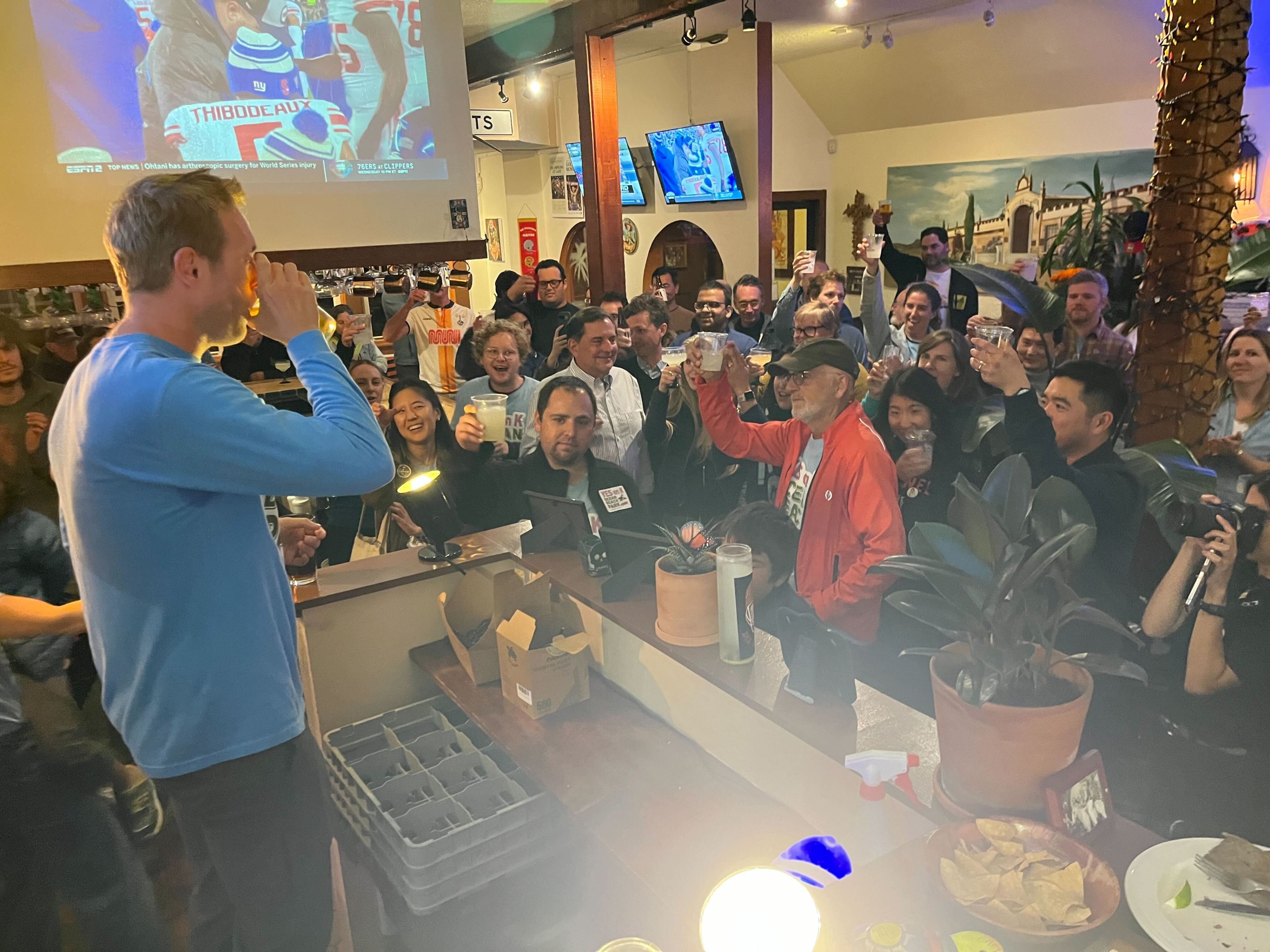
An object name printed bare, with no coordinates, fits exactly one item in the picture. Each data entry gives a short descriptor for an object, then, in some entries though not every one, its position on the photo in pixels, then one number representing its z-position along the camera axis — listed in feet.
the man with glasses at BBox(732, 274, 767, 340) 15.58
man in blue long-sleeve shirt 3.77
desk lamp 7.32
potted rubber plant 3.32
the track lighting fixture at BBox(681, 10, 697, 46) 16.34
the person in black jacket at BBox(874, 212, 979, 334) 14.28
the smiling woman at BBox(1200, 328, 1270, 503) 7.31
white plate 2.80
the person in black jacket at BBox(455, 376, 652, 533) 7.60
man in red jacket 5.25
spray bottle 3.81
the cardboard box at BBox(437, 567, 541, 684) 6.34
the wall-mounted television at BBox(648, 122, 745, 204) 22.15
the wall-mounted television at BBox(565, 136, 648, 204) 26.71
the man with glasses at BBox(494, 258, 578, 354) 16.28
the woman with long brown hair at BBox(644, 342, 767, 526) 9.30
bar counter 3.91
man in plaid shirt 10.09
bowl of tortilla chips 2.91
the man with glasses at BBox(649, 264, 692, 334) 17.80
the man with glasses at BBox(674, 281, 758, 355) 13.58
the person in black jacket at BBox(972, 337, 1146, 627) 6.52
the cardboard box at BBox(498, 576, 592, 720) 6.07
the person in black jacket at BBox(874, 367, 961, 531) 7.58
